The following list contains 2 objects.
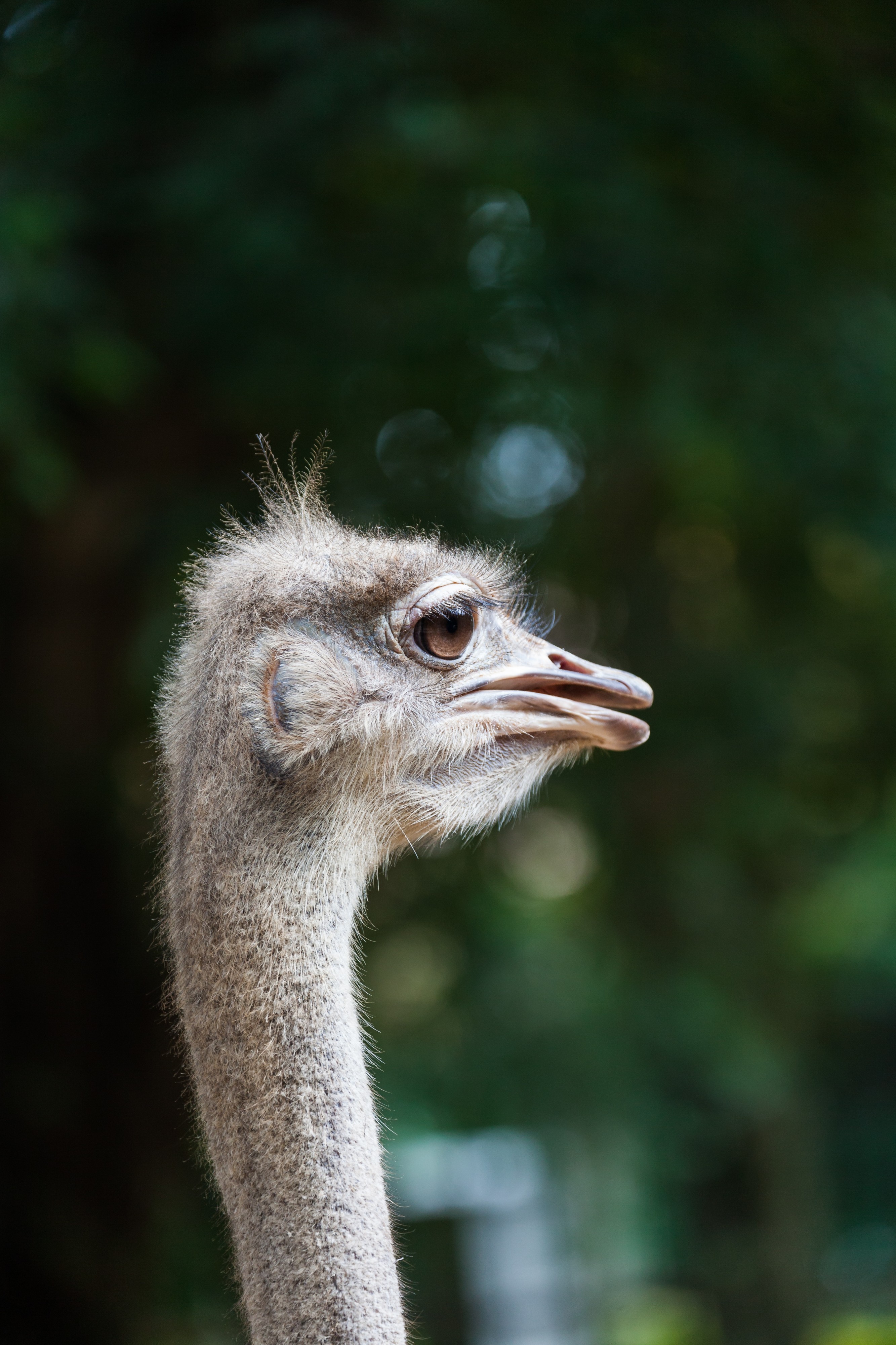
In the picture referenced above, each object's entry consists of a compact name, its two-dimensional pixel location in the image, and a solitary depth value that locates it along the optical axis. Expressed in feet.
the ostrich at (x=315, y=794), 17.40
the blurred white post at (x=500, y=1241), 48.98
